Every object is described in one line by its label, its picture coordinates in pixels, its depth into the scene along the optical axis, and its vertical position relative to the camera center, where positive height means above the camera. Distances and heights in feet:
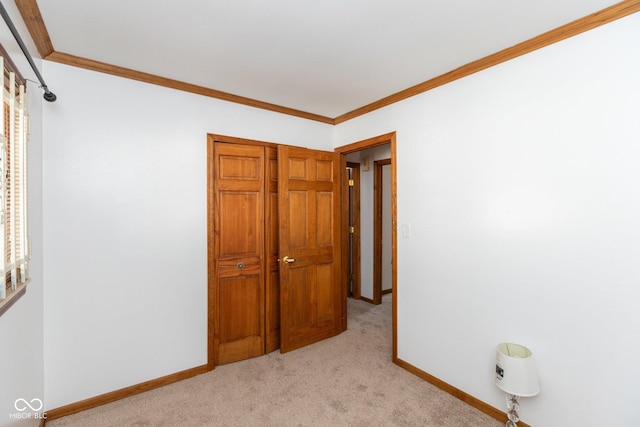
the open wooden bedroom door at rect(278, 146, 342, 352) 9.93 -1.13
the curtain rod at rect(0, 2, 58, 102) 3.84 +2.51
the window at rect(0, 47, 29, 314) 3.88 +0.40
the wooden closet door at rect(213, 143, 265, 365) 9.11 -1.18
